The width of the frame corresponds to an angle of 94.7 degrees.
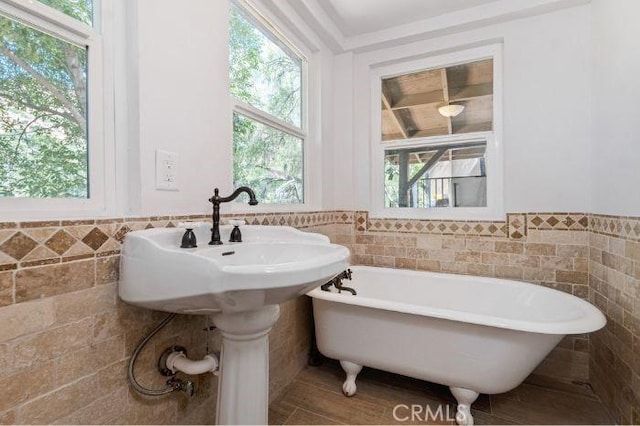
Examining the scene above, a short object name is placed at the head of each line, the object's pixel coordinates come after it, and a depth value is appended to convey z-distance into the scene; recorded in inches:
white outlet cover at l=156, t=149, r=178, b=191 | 43.4
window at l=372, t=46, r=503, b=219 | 85.7
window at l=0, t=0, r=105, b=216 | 32.8
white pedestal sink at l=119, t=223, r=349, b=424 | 30.4
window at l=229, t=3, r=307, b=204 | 64.5
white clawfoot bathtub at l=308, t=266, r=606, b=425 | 53.6
